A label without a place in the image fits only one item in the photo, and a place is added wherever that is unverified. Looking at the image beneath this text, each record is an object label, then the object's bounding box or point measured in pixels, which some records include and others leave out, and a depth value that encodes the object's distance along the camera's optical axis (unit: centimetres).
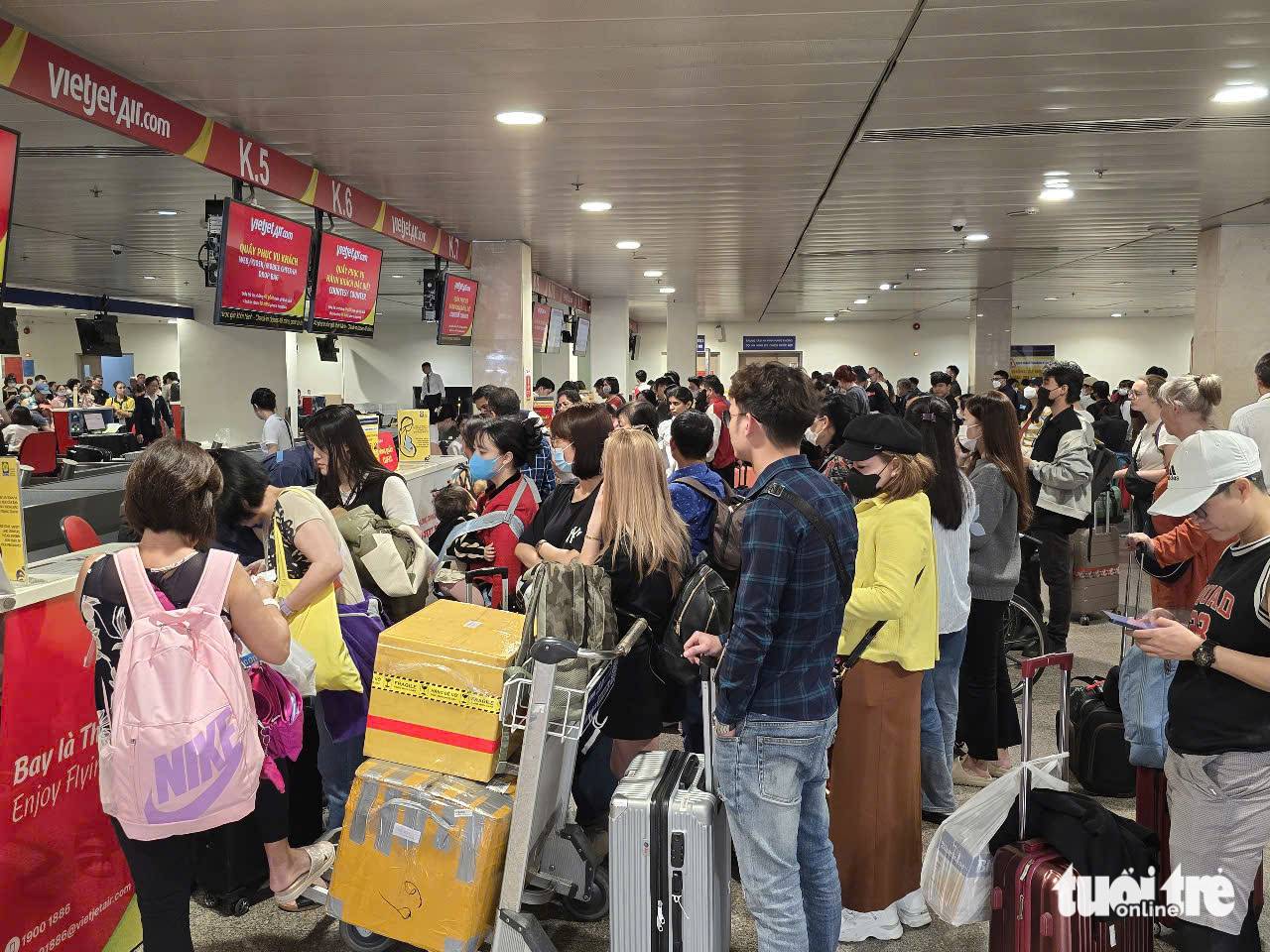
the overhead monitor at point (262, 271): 588
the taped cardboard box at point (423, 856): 255
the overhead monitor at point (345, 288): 723
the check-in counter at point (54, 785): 262
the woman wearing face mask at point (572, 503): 362
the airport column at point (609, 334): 1958
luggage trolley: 236
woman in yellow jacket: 296
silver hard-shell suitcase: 244
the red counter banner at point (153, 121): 418
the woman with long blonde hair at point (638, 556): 305
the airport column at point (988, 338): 1966
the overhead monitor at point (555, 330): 1487
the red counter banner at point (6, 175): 385
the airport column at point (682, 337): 1902
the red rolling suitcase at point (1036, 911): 246
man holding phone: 238
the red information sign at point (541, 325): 1363
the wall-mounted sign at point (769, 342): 2975
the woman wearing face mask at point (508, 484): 413
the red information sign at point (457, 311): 1016
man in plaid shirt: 230
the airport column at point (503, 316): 1105
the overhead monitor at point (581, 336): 1786
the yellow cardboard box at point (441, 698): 261
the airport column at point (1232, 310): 991
